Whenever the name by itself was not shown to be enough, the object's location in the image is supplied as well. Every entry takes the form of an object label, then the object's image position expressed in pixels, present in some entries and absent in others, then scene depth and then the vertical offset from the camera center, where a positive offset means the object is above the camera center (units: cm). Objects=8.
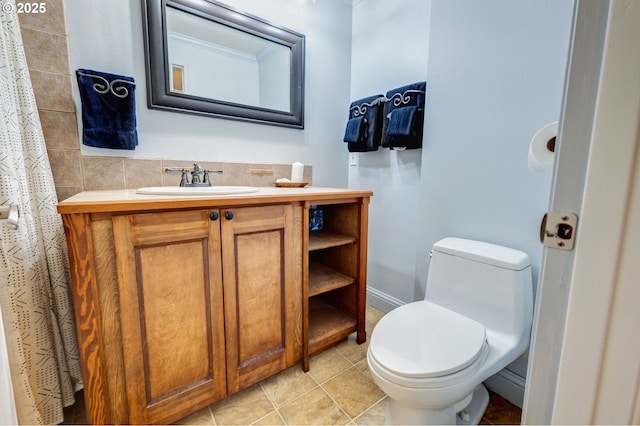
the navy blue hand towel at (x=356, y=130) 188 +32
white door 33 -6
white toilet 91 -60
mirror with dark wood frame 136 +62
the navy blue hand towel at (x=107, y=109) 120 +28
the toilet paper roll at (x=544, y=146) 76 +9
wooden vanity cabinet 89 -46
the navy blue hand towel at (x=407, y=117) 156 +35
